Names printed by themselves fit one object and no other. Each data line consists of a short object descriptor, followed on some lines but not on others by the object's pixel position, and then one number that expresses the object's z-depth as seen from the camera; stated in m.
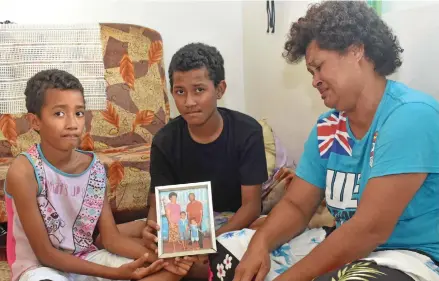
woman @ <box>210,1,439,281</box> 1.02
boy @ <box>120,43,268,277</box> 1.63
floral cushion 2.40
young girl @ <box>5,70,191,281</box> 1.37
